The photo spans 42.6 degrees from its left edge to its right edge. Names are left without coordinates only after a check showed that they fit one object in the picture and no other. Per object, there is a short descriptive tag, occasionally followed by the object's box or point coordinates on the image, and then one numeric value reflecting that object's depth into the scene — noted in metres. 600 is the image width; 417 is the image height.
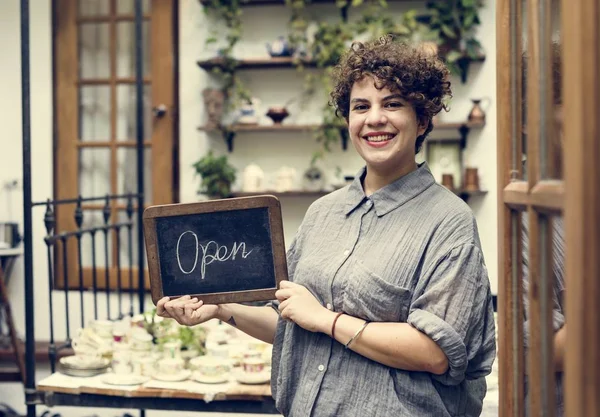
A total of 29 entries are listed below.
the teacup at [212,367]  2.47
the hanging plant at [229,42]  4.55
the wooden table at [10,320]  3.88
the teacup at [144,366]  2.55
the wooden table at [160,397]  2.36
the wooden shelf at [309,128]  4.44
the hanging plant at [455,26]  4.36
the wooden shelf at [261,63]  4.51
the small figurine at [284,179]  4.52
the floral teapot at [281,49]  4.54
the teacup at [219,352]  2.61
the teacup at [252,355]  2.44
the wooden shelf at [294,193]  4.51
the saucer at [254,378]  2.41
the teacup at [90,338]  2.75
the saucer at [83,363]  2.58
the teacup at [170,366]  2.49
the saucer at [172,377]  2.48
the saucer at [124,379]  2.47
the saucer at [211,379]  2.45
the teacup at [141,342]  2.67
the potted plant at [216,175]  4.51
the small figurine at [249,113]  4.57
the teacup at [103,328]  2.84
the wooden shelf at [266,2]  4.57
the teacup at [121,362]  2.59
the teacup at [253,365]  2.42
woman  1.39
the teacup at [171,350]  2.60
